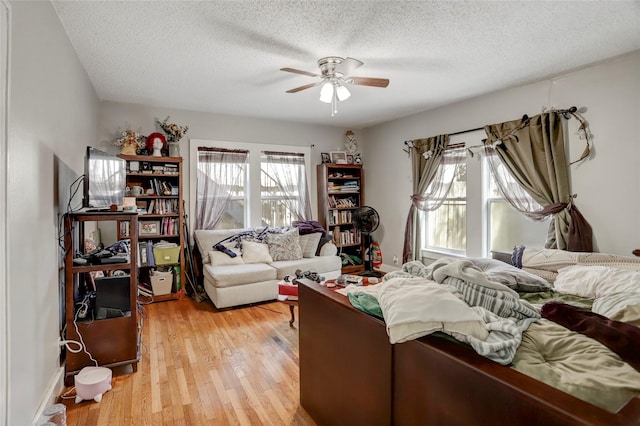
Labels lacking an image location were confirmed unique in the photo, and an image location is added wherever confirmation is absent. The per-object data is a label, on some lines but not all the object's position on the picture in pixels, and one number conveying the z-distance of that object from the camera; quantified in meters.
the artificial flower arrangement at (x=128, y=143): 3.79
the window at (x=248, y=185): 4.44
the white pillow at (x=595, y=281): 1.78
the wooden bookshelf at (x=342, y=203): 5.17
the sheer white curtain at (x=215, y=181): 4.42
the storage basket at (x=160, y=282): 3.85
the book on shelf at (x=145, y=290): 3.87
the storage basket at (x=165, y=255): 3.86
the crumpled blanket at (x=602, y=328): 1.00
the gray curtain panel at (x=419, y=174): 4.29
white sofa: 3.57
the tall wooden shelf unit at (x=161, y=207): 3.93
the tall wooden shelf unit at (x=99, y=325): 2.12
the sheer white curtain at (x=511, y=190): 3.31
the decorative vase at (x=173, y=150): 4.05
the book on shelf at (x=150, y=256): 3.82
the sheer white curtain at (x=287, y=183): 4.91
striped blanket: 0.97
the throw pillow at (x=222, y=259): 3.93
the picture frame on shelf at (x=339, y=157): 5.31
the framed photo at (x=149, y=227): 3.92
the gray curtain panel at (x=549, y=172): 2.95
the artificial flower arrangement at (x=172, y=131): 4.02
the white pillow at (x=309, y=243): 4.52
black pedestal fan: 5.06
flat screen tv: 2.20
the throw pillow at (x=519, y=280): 2.02
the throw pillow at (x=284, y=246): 4.28
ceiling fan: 2.60
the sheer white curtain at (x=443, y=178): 4.14
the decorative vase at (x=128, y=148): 3.78
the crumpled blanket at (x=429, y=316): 1.06
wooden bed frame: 0.77
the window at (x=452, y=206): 4.13
